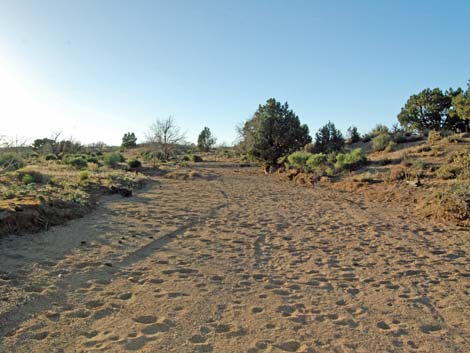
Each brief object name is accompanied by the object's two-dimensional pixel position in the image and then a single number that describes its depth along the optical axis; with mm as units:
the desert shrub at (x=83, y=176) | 13758
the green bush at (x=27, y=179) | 12386
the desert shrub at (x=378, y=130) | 34547
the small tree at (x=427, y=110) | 32344
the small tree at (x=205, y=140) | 59500
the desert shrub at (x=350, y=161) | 18156
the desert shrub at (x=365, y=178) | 15117
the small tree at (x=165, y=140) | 36375
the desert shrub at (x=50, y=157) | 30261
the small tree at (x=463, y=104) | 22219
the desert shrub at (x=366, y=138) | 34991
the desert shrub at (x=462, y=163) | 12045
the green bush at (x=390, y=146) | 22733
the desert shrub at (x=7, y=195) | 7965
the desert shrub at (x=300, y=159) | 21266
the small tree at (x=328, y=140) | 27953
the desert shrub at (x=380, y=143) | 24828
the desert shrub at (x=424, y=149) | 19044
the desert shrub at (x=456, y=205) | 7941
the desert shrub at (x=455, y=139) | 19930
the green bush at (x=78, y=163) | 23045
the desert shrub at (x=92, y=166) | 22348
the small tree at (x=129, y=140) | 67881
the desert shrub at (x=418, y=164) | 14816
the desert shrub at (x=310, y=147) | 27234
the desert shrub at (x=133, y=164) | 25906
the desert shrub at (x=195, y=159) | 37281
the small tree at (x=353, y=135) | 36159
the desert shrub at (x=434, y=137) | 22228
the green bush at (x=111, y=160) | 26083
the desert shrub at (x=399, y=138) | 25853
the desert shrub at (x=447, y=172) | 12624
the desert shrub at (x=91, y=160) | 28156
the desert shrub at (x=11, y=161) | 17469
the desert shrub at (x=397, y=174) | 14102
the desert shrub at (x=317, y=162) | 19156
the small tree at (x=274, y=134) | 25594
